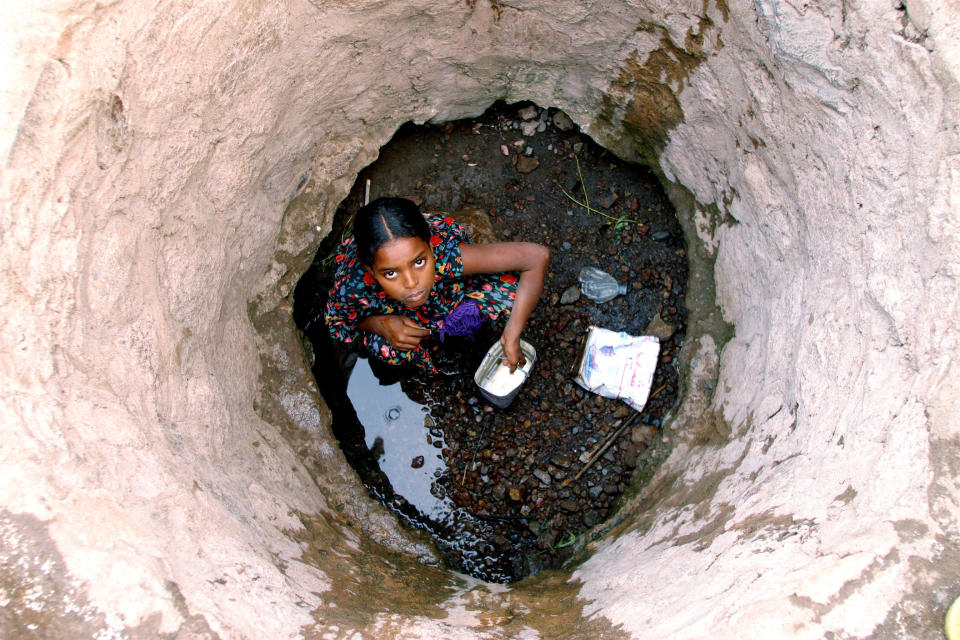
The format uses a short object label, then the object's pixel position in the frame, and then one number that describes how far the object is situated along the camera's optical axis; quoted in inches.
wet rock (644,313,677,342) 104.0
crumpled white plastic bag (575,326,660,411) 101.0
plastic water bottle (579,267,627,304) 106.8
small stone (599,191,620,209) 109.4
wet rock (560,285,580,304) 106.8
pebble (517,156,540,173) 111.7
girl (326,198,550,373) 74.9
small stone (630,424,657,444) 100.3
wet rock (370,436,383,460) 105.3
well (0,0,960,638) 51.9
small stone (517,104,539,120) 111.8
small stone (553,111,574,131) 110.2
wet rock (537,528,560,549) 97.7
